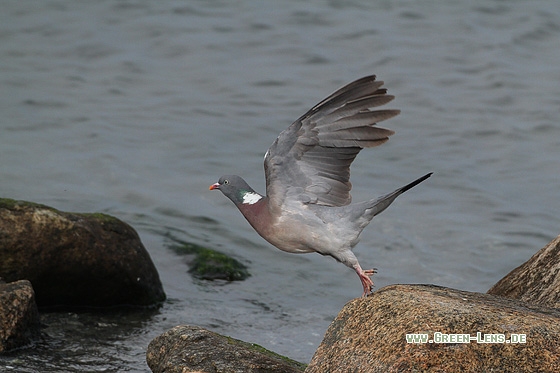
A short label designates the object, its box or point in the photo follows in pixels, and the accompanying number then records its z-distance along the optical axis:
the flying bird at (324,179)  14.01
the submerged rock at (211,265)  21.03
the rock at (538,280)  12.87
